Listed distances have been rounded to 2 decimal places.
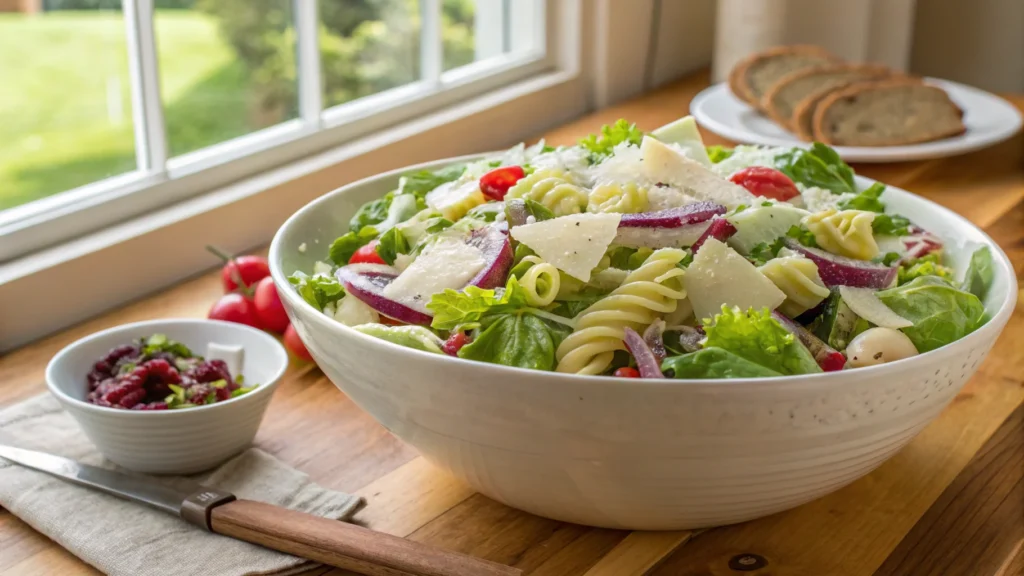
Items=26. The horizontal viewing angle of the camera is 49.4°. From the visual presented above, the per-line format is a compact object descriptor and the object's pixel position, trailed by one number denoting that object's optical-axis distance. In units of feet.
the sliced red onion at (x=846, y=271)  3.49
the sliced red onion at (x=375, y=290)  3.34
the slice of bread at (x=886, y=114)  7.18
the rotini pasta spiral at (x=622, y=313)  3.05
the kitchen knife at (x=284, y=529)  3.04
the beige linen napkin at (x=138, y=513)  3.27
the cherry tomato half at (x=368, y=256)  3.79
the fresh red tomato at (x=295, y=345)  4.76
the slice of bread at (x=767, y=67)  7.79
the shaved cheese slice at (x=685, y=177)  3.68
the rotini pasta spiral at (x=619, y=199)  3.52
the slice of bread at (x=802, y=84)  7.43
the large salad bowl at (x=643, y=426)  2.74
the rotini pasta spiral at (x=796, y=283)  3.29
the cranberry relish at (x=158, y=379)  3.78
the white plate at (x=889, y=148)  6.77
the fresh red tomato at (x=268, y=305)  4.96
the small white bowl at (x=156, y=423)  3.63
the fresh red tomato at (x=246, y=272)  5.24
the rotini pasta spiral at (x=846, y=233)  3.59
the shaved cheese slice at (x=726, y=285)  3.16
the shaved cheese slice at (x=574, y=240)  3.21
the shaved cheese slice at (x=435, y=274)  3.33
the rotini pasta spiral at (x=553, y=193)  3.61
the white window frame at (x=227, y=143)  5.25
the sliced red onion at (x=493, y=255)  3.33
